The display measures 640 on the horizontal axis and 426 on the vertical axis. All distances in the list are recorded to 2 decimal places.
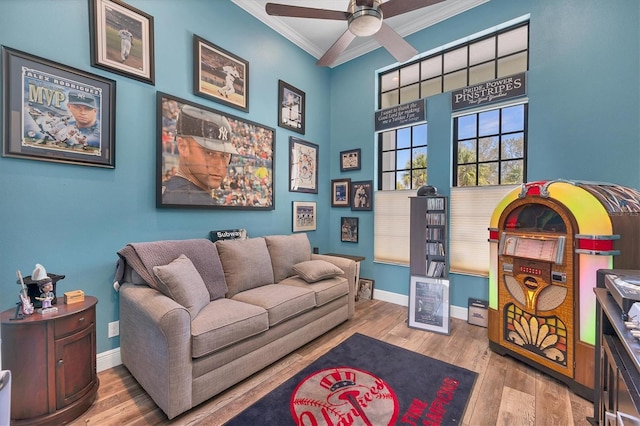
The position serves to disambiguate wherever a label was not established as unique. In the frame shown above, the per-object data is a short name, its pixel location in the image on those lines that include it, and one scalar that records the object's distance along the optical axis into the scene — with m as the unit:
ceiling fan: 1.92
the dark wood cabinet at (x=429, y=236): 2.96
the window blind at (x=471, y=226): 3.03
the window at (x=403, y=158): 3.58
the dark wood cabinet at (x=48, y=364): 1.47
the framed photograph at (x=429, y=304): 2.84
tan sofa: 1.63
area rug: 1.65
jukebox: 1.81
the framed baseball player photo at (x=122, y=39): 2.09
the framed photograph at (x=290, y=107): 3.61
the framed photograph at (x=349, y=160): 4.08
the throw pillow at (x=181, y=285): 1.87
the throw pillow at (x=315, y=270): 2.80
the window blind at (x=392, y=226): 3.69
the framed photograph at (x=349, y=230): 4.16
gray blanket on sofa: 2.04
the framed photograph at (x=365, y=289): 3.93
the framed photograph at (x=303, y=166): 3.80
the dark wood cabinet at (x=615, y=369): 0.85
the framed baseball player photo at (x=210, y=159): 2.50
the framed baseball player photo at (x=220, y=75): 2.72
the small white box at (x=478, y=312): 2.98
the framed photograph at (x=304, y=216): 3.87
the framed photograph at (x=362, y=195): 3.95
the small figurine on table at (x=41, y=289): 1.65
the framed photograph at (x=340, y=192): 4.21
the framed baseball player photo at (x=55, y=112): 1.76
